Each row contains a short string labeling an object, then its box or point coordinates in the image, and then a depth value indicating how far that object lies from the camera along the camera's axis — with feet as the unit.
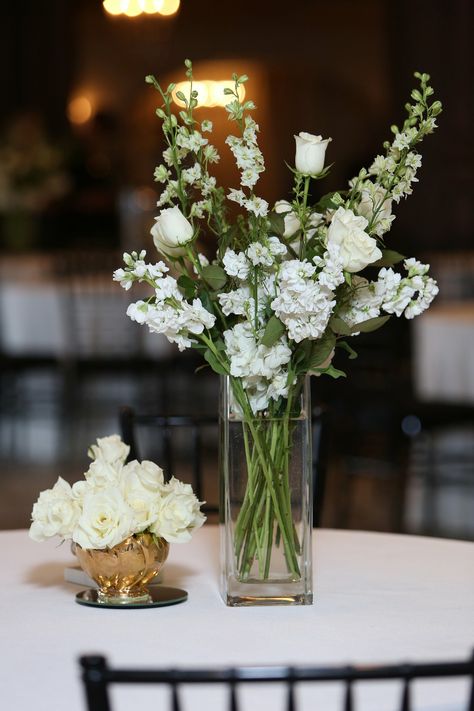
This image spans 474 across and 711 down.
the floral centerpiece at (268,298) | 8.48
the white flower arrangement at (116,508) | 8.68
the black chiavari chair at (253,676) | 6.69
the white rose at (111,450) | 9.08
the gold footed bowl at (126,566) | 8.76
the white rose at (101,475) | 8.84
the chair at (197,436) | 11.05
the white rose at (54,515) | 8.75
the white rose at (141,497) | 8.75
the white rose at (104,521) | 8.66
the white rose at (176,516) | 8.79
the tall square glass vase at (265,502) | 8.78
